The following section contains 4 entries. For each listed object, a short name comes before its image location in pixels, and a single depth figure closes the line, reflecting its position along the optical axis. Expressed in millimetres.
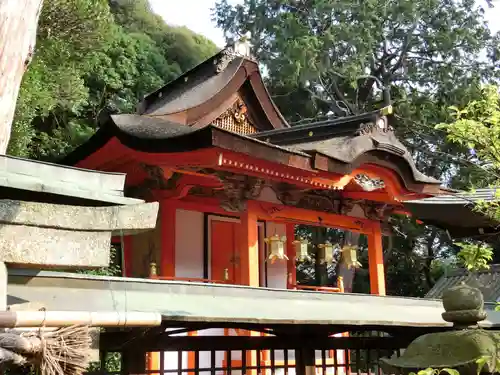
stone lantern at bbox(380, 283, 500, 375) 3520
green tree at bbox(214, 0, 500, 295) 20781
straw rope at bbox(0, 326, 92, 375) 2949
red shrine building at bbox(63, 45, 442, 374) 7508
